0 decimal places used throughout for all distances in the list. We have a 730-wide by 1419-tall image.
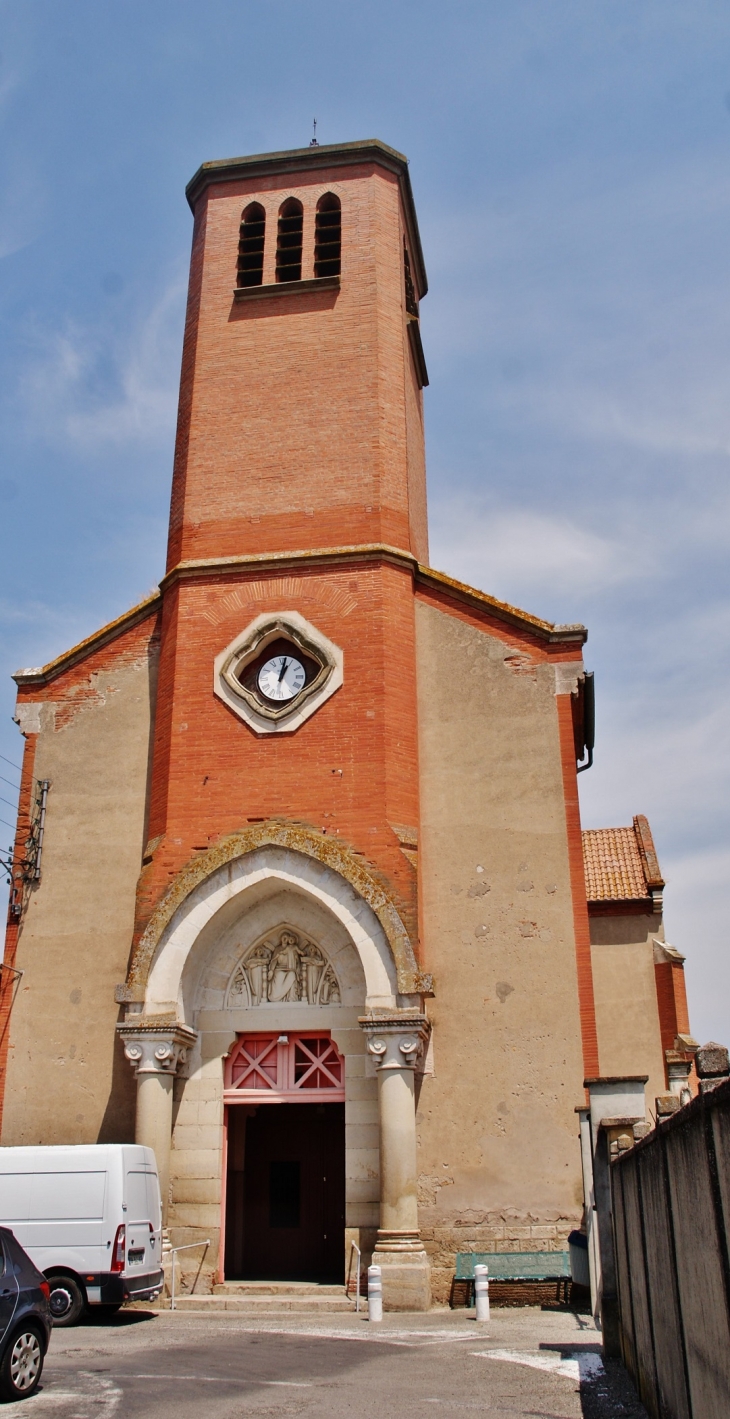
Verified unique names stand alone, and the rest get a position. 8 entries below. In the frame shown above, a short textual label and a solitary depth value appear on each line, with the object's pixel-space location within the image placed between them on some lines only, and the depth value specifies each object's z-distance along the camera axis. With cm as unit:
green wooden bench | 1406
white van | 1229
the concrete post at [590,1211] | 1259
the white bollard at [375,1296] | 1280
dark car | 820
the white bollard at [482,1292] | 1281
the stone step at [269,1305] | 1386
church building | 1502
